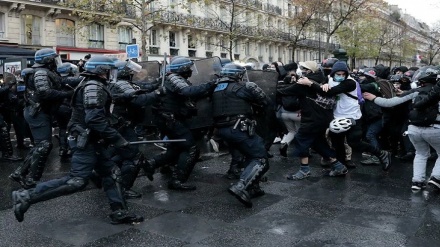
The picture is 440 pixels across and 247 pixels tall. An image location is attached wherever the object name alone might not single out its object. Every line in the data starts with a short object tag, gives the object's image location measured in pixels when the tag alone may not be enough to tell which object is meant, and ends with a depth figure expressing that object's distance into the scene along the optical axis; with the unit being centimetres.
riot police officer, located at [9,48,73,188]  632
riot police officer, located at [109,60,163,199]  563
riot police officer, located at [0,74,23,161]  853
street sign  1497
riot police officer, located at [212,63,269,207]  554
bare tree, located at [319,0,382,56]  3204
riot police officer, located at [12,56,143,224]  450
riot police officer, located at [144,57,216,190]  600
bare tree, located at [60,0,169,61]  1941
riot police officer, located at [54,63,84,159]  739
